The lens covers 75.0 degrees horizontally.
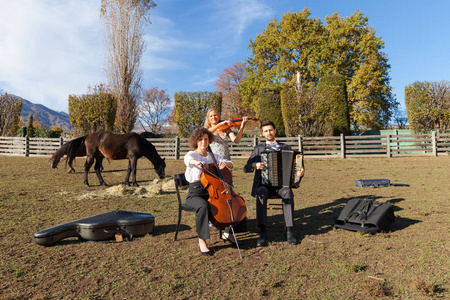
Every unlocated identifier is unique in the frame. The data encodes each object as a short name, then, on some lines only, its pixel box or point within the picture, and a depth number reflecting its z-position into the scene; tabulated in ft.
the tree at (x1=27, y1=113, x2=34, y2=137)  74.30
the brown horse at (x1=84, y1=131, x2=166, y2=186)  27.35
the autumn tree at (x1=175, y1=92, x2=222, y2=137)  63.67
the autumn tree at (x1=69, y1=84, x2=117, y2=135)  64.59
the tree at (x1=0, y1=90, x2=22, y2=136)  76.48
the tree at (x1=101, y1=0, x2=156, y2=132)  80.12
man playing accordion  12.42
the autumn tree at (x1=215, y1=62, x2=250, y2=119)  130.62
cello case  11.78
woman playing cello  11.10
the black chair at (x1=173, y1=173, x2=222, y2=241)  12.28
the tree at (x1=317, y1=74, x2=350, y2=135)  58.23
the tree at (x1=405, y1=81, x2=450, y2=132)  61.57
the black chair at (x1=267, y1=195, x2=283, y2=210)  13.57
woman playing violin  14.49
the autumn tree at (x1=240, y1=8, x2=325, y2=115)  80.84
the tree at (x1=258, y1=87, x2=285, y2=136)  70.23
